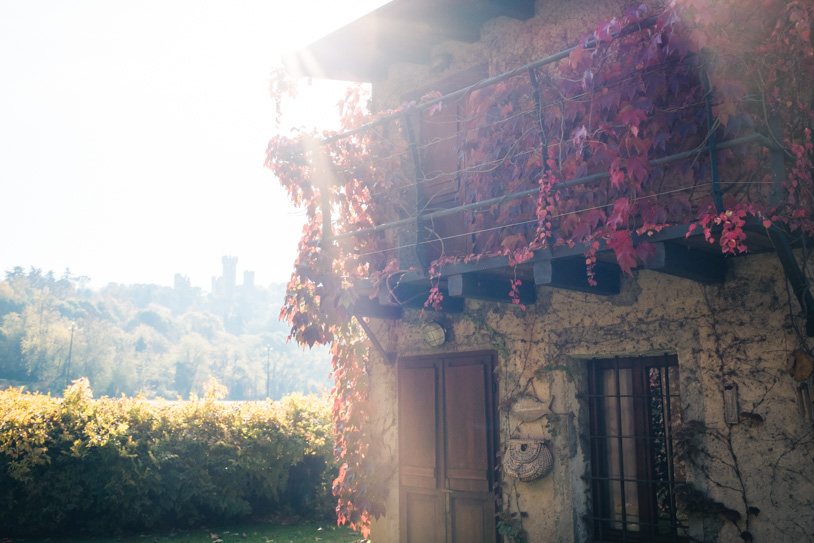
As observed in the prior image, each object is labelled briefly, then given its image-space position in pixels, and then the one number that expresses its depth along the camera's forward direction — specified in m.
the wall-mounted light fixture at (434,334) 7.21
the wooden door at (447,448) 6.74
